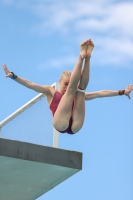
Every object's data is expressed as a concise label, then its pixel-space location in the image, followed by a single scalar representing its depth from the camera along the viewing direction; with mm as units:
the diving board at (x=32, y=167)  10602
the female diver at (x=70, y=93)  10875
